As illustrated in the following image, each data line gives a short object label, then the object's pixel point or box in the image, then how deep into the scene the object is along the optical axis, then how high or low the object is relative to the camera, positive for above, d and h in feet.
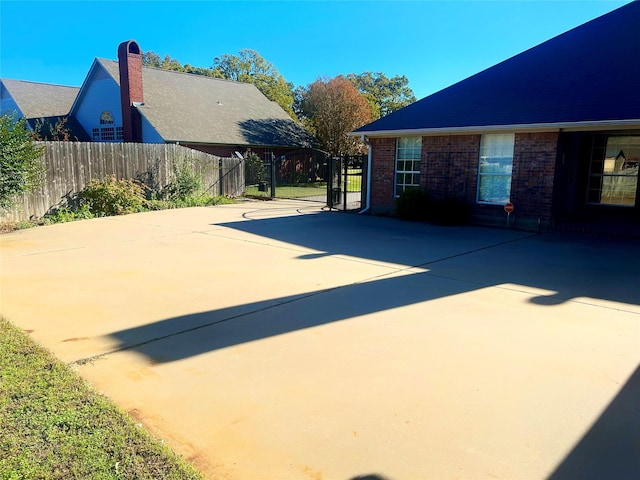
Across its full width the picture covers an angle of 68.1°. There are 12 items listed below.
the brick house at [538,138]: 37.11 +3.06
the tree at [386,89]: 192.67 +35.38
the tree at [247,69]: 201.67 +44.13
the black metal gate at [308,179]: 54.24 -1.69
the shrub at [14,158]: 36.70 +0.59
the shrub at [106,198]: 46.80 -3.08
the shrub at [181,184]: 57.21 -1.91
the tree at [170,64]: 201.26 +46.61
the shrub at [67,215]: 42.70 -4.45
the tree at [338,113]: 110.01 +13.29
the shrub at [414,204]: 42.93 -2.94
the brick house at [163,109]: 81.56 +11.78
